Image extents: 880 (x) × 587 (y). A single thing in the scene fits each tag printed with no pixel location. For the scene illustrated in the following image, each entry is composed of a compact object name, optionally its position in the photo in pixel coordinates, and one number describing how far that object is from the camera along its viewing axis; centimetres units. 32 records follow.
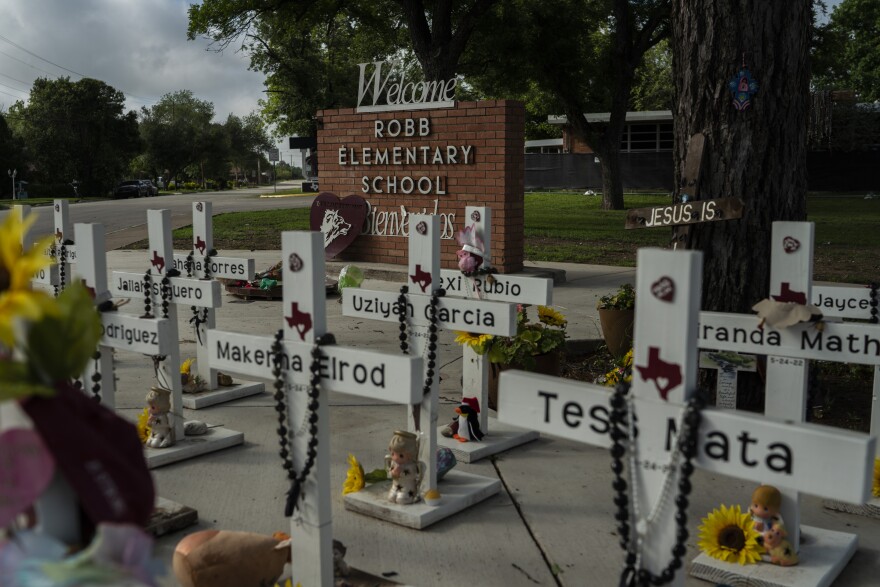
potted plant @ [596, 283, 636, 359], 724
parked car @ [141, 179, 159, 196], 5594
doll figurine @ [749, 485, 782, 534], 370
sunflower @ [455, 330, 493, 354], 557
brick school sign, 1143
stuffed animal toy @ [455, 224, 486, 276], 534
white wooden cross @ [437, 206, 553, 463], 511
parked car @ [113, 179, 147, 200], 5378
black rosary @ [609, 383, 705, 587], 244
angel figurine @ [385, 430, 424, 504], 425
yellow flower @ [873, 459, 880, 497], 432
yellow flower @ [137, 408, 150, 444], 534
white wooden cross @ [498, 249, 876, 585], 229
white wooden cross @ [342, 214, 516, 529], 437
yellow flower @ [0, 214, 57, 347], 151
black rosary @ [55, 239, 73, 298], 707
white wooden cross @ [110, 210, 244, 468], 531
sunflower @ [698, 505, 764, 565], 371
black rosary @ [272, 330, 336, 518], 329
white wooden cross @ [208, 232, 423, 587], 321
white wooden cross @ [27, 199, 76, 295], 684
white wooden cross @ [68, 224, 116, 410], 428
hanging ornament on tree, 567
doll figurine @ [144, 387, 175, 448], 525
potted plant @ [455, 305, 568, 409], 608
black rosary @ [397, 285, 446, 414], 460
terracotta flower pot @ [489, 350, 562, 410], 626
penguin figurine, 541
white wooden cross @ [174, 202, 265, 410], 662
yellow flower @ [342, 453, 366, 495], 457
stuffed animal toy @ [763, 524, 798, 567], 367
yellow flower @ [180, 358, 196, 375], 661
